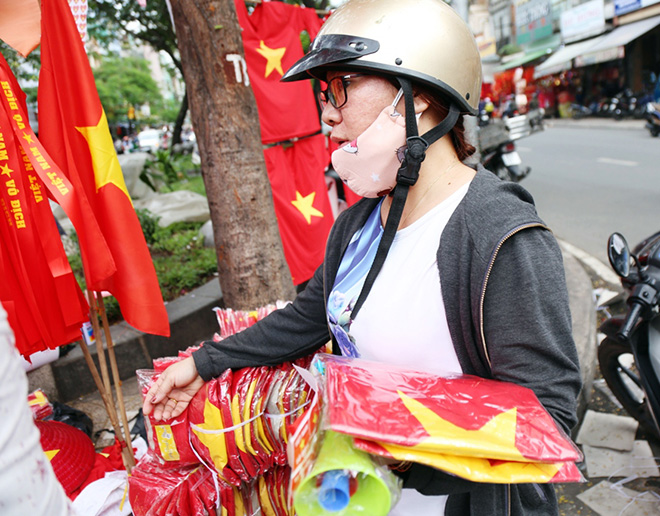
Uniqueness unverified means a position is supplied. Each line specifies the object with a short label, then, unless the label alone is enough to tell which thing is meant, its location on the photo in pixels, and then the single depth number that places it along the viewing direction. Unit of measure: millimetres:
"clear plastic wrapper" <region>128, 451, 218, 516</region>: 1426
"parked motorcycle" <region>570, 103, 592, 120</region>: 21578
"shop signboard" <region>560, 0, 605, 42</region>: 22691
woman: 1073
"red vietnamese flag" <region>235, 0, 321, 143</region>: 3891
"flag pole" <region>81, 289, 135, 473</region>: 2061
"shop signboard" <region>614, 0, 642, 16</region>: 20419
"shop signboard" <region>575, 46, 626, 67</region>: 19594
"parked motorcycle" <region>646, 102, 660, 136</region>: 8931
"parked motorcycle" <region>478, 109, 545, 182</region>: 7184
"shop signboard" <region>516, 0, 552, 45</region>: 28281
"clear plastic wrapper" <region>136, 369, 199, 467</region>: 1455
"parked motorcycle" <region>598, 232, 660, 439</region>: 2318
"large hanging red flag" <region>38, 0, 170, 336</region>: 1807
